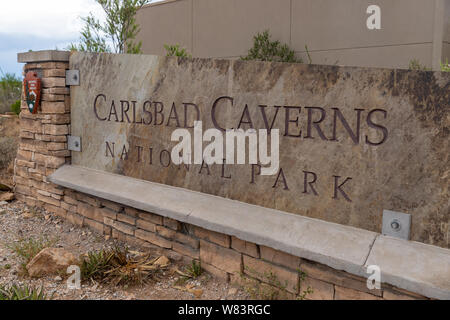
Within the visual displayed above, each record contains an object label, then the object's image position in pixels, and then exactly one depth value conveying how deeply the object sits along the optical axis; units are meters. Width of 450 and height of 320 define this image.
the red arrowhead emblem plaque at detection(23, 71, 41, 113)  4.89
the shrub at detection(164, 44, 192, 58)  5.63
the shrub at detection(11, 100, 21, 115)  9.84
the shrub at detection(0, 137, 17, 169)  7.07
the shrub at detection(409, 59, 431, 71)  7.96
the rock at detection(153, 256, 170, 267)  3.61
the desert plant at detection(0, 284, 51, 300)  2.95
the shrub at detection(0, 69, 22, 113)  11.77
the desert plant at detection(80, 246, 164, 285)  3.36
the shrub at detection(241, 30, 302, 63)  10.40
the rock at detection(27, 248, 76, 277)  3.47
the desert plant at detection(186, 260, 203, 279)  3.42
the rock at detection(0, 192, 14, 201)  5.47
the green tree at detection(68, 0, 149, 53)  8.19
